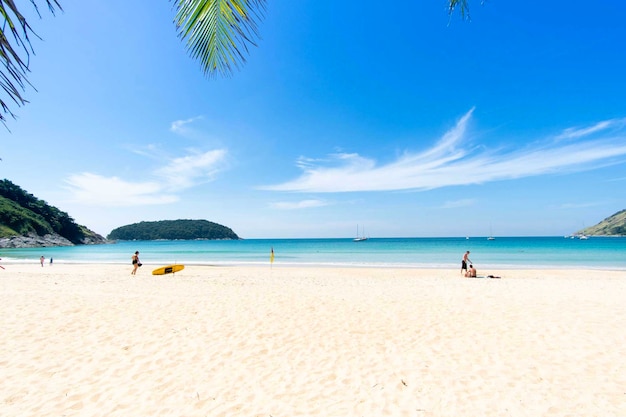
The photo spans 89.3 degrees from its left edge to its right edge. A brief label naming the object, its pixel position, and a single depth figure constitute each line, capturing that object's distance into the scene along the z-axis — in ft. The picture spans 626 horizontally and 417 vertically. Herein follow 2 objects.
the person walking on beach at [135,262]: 68.49
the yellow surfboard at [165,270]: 66.44
